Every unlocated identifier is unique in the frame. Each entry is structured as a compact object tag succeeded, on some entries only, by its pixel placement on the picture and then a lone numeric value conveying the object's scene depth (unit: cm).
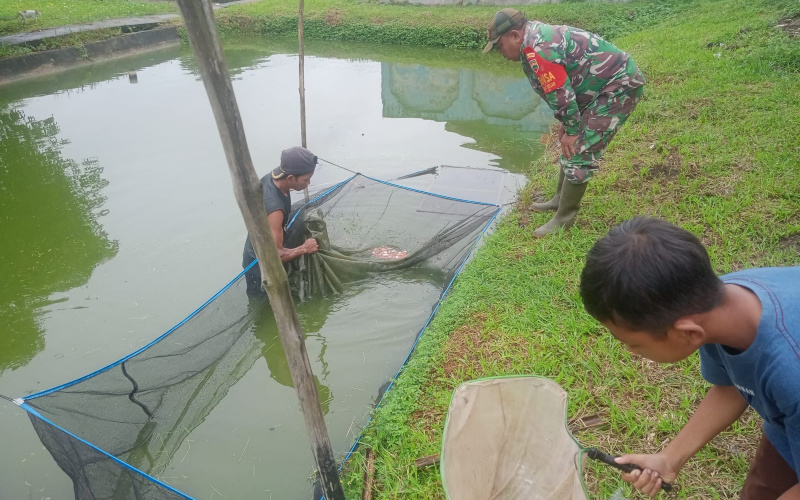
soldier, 313
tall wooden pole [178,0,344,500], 115
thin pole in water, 485
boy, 94
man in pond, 312
